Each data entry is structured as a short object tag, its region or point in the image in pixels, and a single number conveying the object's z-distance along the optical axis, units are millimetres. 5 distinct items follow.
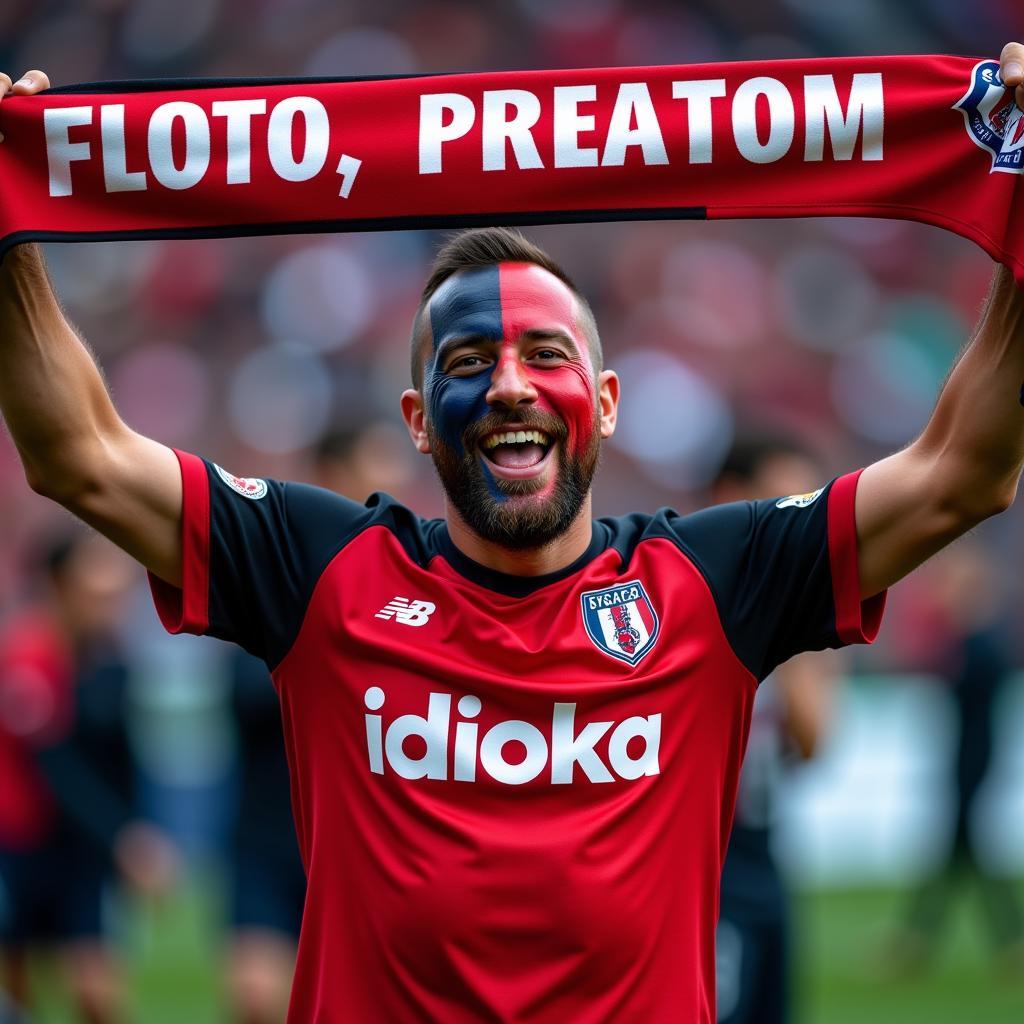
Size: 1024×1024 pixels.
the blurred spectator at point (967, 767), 20766
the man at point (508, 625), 5937
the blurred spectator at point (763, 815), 11133
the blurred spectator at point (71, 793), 15844
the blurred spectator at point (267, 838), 12172
